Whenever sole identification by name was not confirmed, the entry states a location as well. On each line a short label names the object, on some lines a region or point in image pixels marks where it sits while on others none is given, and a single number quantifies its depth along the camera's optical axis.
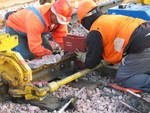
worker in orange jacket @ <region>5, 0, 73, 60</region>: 5.71
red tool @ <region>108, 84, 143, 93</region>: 5.08
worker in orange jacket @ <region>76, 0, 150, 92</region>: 5.14
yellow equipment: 4.45
